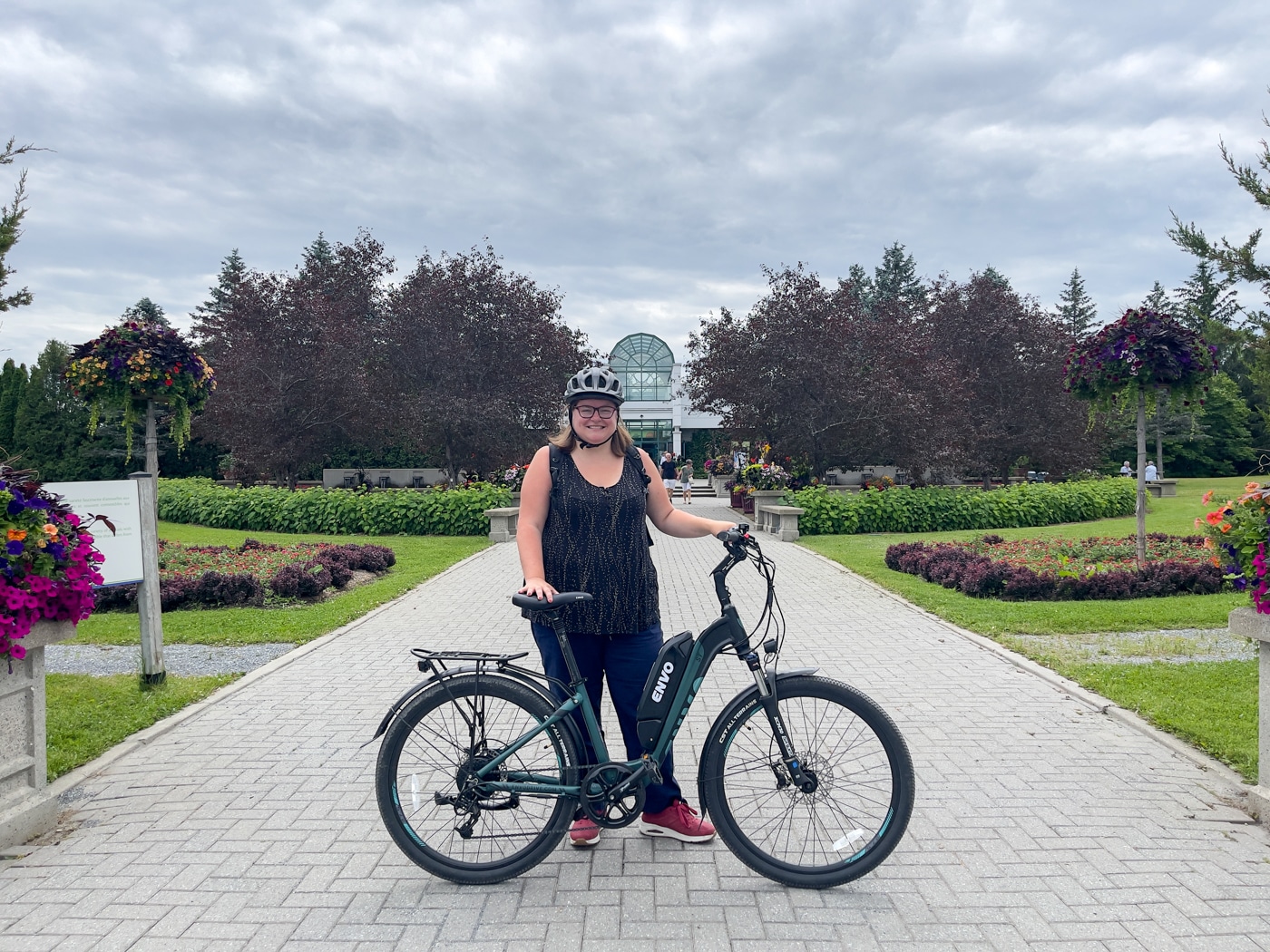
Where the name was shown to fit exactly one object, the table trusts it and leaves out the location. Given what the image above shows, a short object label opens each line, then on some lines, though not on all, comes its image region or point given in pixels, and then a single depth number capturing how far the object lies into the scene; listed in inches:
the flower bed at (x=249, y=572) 386.3
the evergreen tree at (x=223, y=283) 1854.1
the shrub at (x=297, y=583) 398.3
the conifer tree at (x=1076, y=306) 2290.8
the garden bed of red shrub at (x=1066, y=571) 388.5
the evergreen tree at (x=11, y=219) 262.5
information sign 215.0
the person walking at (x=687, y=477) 1124.4
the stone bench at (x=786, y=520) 697.0
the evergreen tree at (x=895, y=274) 2267.5
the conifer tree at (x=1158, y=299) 2097.9
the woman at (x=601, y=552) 136.5
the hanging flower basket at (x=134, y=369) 355.9
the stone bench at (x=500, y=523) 706.8
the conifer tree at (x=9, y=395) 1322.6
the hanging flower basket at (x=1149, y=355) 404.5
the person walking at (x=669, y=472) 1182.3
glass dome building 2064.5
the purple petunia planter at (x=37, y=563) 141.1
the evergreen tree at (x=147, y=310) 1877.5
